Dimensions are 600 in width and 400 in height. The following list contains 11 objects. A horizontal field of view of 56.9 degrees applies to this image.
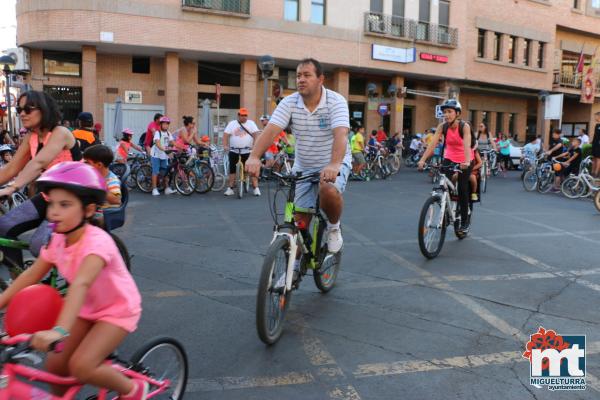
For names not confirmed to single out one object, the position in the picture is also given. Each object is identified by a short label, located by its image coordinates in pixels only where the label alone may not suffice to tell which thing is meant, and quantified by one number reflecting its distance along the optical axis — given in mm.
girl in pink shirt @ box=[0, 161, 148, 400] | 2260
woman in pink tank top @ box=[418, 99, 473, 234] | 7113
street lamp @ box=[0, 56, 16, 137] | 16047
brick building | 22469
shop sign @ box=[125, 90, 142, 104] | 24362
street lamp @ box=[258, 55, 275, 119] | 15594
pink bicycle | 2043
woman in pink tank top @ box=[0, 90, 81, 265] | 3941
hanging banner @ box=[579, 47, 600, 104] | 36906
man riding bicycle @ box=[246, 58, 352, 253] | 4344
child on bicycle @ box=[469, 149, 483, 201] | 7897
